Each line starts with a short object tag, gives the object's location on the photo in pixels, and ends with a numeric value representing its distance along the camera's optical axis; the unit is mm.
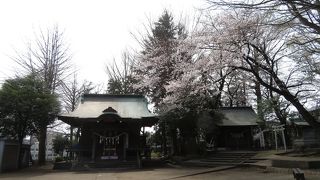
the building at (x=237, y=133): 21229
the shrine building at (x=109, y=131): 16293
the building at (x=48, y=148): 32179
